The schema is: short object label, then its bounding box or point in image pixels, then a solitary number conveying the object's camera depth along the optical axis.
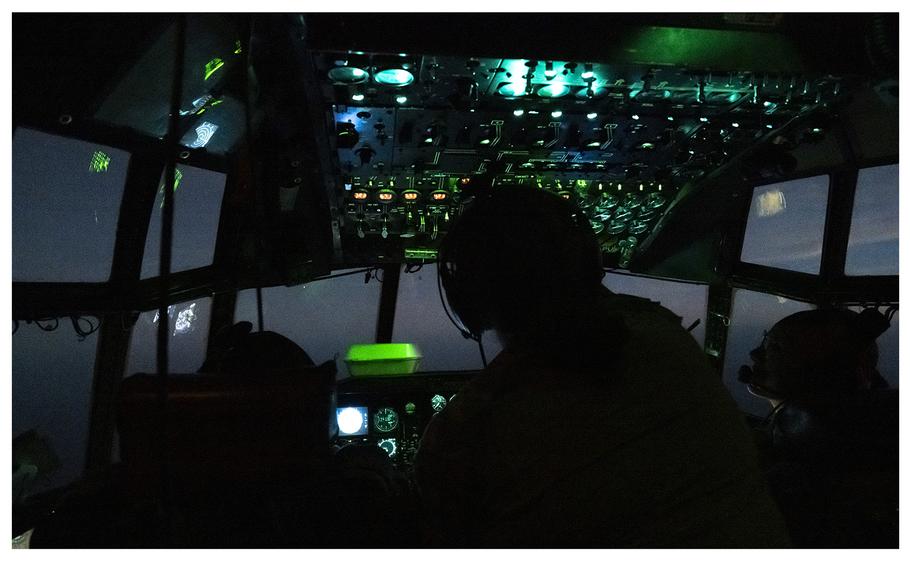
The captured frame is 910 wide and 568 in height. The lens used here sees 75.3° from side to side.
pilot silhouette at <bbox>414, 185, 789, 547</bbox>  0.88
